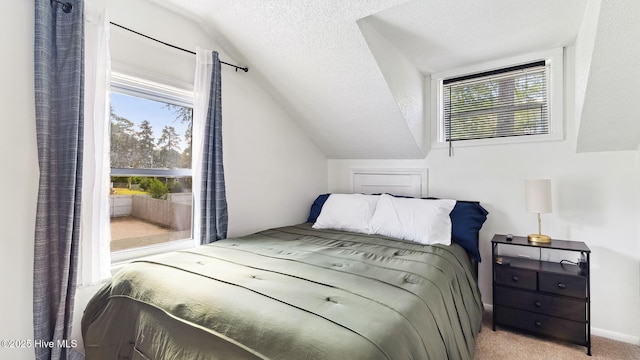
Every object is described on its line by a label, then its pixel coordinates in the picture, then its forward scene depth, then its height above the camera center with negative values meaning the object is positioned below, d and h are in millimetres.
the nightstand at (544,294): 1873 -786
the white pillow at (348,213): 2596 -297
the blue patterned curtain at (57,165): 1476 +88
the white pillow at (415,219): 2170 -311
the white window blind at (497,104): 2428 +715
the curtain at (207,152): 2207 +228
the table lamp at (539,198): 2062 -121
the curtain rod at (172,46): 1853 +1008
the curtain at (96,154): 1669 +162
